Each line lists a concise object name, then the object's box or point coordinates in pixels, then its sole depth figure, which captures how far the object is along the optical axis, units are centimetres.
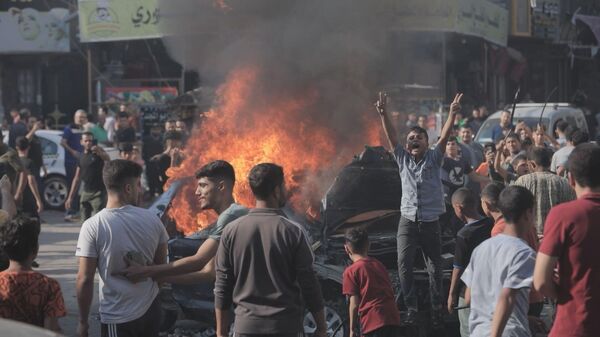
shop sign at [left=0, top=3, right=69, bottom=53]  2625
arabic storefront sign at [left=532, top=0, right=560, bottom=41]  2927
